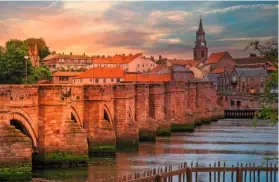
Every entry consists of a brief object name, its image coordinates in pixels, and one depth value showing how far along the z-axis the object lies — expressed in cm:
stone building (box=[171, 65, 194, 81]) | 14098
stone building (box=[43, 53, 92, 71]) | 17792
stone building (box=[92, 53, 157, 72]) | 17525
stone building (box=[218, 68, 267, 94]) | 15425
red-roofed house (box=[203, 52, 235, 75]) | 18638
